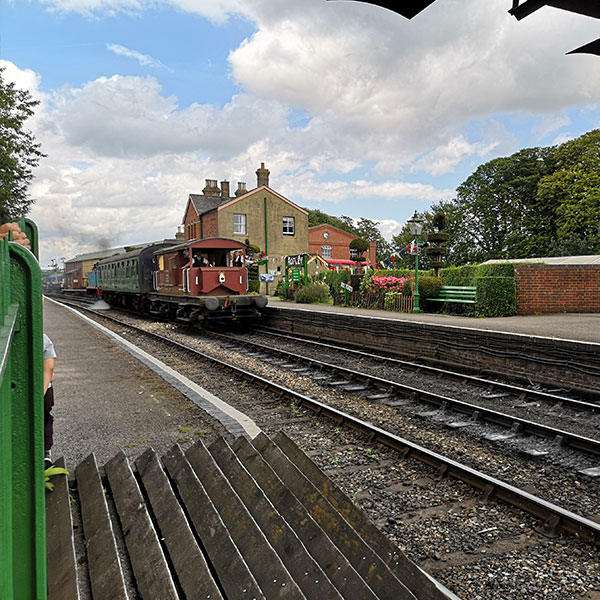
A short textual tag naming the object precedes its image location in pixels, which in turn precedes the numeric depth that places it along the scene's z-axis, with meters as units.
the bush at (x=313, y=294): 24.66
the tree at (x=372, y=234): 73.99
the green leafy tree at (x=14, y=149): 23.61
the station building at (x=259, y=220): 39.31
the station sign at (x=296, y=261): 27.38
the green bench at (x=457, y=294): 16.28
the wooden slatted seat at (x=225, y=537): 2.24
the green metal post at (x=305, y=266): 25.67
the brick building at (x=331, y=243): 54.88
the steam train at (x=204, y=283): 15.70
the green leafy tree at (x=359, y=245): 29.14
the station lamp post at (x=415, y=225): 19.06
